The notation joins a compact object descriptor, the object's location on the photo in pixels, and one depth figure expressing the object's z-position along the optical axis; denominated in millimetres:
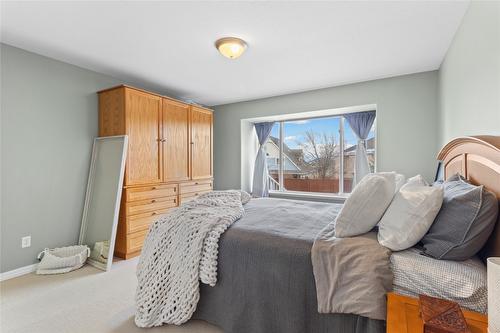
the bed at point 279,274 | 1337
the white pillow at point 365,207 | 1490
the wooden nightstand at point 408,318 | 870
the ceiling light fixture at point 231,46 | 2408
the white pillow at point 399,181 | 1865
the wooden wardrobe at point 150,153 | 3234
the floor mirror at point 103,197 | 3025
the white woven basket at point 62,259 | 2725
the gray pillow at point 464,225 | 1145
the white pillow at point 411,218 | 1316
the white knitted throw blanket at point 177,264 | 1708
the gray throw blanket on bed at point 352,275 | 1209
